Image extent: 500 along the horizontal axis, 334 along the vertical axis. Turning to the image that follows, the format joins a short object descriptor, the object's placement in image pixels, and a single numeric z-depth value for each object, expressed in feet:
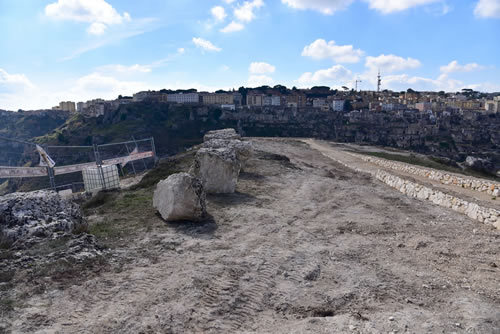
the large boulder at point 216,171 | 41.57
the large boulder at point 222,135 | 82.49
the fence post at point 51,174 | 43.23
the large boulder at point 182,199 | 29.78
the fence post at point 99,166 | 47.35
